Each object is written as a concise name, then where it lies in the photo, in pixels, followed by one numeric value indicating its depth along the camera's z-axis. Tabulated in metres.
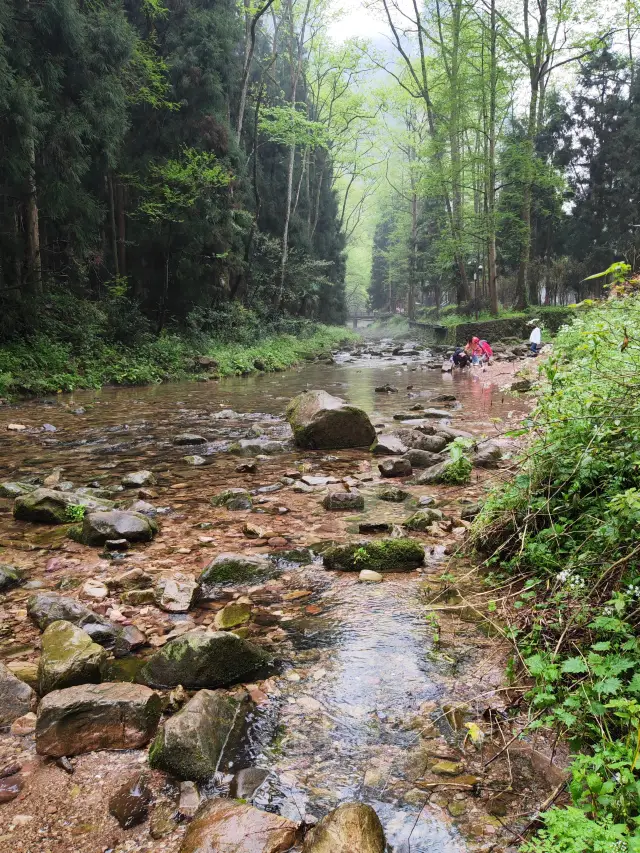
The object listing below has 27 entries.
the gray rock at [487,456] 6.06
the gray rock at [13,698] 2.28
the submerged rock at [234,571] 3.61
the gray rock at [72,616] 2.92
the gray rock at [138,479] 5.88
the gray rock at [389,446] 7.10
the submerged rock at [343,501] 5.03
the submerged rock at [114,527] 4.24
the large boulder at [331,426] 7.57
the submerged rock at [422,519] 4.36
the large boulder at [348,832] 1.61
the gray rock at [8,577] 3.51
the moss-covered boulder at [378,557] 3.73
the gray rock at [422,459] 6.55
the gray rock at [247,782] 1.90
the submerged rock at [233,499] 5.18
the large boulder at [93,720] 2.11
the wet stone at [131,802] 1.80
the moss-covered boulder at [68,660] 2.42
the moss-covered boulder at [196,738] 1.98
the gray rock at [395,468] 6.09
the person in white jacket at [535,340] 16.85
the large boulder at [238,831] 1.65
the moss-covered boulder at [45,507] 4.74
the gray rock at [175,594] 3.28
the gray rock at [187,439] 8.02
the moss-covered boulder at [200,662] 2.51
